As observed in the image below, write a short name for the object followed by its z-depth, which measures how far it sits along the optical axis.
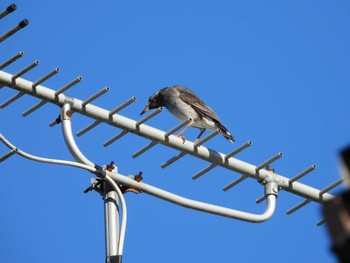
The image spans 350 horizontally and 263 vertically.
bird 15.87
